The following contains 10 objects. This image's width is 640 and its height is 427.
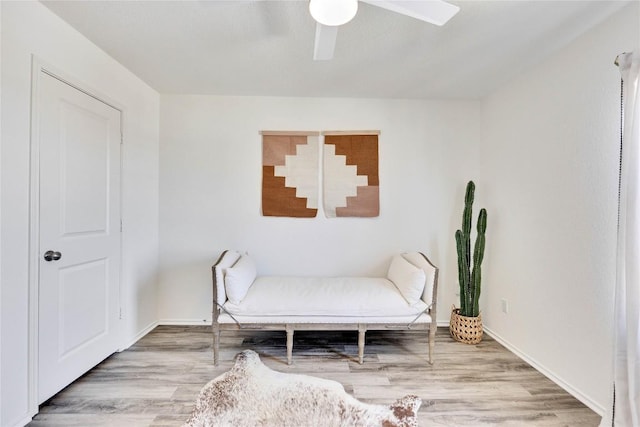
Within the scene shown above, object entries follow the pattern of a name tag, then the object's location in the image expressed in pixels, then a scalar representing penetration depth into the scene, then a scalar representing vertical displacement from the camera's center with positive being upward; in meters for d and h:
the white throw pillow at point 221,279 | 2.11 -0.53
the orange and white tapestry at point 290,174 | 2.86 +0.37
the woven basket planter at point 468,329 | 2.48 -1.05
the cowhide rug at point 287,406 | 1.46 -1.09
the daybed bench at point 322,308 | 2.13 -0.76
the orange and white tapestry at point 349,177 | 2.87 +0.35
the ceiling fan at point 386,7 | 1.19 +0.90
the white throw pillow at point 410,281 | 2.17 -0.57
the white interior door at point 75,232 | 1.67 -0.17
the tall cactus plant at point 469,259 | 2.46 -0.43
